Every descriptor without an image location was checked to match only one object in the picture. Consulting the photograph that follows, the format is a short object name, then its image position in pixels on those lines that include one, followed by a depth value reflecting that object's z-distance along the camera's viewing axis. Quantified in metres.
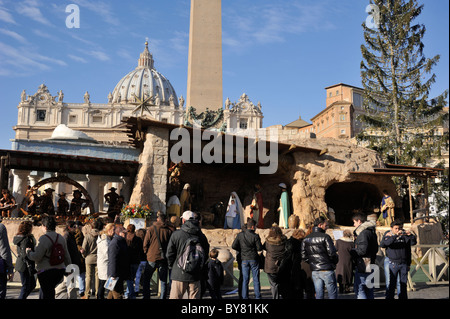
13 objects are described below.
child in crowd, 7.41
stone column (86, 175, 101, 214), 25.38
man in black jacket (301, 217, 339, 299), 6.62
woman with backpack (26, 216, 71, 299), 5.87
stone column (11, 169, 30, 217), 24.02
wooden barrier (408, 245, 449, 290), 10.01
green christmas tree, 24.34
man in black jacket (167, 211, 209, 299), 5.77
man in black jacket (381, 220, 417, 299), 7.19
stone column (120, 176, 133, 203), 16.97
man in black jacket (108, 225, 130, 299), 6.39
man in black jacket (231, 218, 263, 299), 7.55
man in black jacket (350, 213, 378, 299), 7.12
